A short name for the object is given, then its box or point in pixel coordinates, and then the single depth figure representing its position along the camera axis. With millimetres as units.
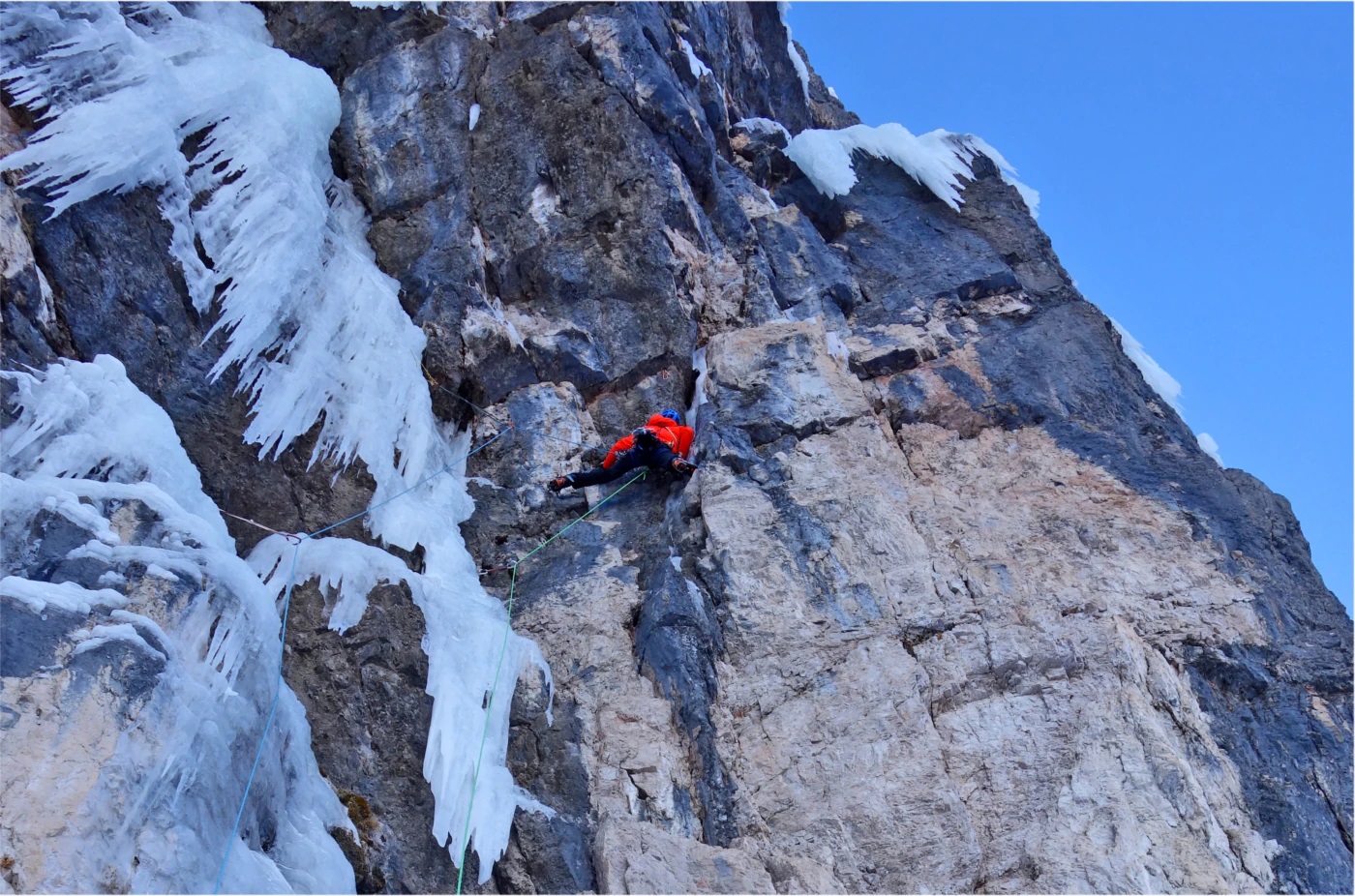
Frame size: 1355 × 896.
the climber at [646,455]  9016
